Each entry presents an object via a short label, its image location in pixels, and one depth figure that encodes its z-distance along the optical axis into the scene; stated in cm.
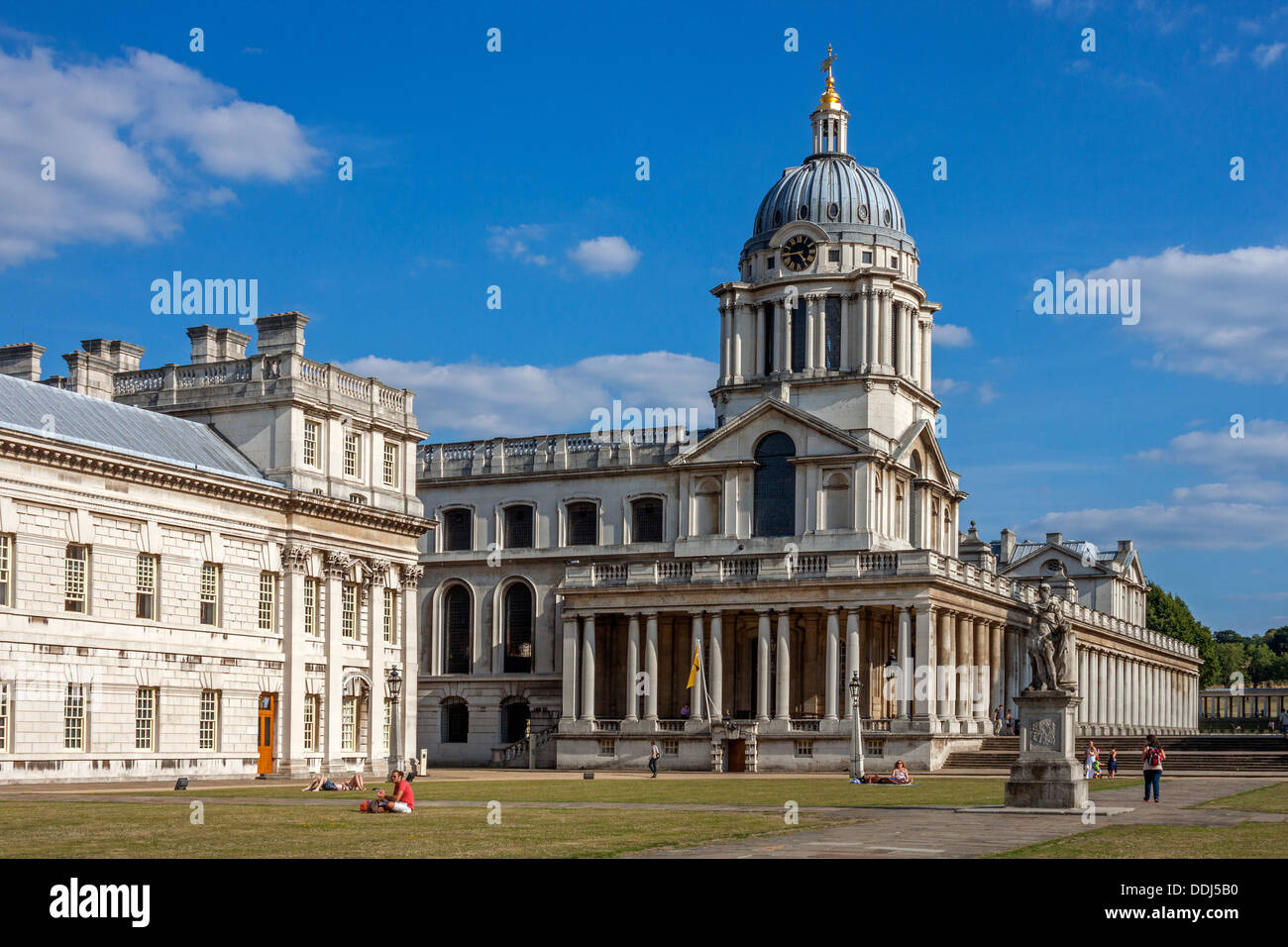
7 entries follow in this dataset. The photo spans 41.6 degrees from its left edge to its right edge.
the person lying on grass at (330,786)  4625
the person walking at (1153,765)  3941
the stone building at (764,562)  7506
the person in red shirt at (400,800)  3372
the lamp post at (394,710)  5416
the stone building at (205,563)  4988
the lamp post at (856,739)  5681
